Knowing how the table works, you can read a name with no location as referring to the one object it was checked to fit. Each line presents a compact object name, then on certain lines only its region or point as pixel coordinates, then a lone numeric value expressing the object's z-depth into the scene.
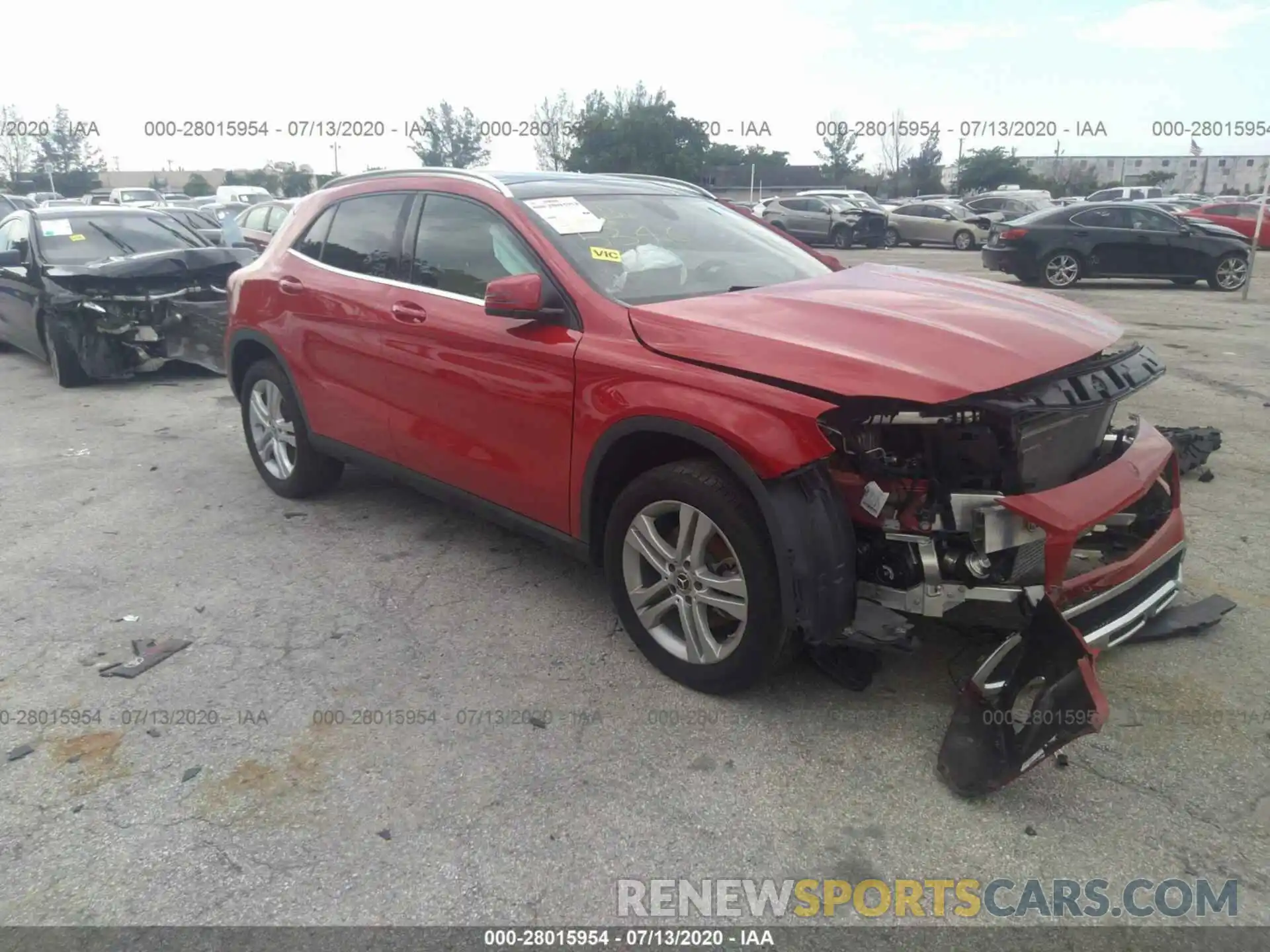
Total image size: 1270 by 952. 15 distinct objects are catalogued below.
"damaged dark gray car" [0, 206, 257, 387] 8.52
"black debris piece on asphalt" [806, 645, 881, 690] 3.30
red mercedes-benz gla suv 2.83
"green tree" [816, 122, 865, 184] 67.44
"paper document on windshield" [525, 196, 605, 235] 3.79
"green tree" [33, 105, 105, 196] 55.09
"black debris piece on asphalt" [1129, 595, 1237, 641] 3.54
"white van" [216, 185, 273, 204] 27.56
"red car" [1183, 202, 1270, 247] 22.39
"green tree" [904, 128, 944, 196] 65.62
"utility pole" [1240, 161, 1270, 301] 14.35
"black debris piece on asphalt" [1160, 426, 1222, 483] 5.37
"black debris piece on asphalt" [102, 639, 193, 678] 3.58
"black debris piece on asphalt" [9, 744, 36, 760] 3.06
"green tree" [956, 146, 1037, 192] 60.00
